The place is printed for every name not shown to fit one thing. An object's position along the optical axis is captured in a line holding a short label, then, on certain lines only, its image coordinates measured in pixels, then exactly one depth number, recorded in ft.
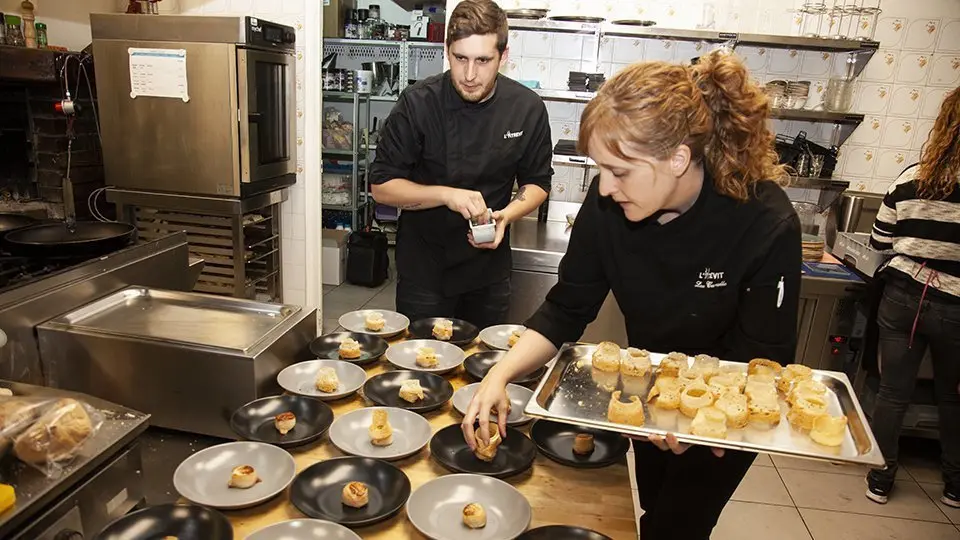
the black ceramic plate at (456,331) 6.80
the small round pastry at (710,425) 4.26
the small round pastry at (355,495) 4.09
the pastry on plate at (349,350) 6.13
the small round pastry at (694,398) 4.53
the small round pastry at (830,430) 4.26
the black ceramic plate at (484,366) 5.98
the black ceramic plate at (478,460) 4.59
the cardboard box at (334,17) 18.38
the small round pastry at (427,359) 6.11
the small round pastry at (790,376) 4.79
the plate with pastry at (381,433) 4.77
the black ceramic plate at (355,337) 6.18
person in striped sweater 8.23
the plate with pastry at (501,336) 6.68
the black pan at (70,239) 5.79
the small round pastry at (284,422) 4.83
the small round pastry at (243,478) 4.22
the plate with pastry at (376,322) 6.79
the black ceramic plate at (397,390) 5.42
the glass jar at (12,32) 9.78
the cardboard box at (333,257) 17.69
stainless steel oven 10.72
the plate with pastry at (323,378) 5.47
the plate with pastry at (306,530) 3.76
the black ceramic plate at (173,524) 3.72
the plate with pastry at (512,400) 5.27
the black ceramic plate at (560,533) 3.90
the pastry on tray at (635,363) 5.08
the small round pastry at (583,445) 4.84
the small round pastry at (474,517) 4.04
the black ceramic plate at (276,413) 4.78
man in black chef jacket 7.83
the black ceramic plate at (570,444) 4.74
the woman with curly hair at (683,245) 4.20
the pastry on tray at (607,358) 5.21
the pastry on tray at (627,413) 4.39
